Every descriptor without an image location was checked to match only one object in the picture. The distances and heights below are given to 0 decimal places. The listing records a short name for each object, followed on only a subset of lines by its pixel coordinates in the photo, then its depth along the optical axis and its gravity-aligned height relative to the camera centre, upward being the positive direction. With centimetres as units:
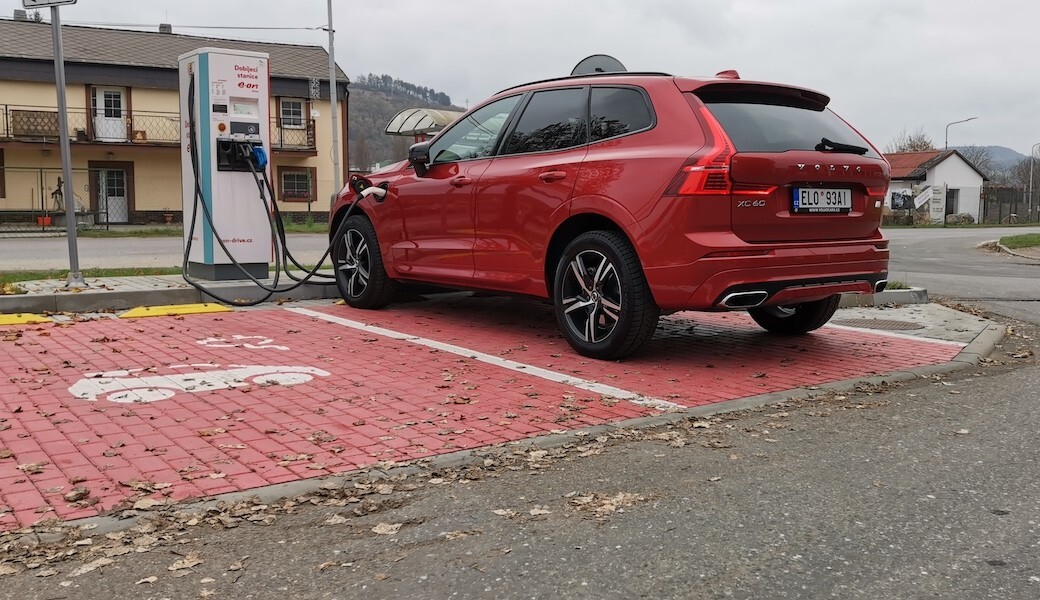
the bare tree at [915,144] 8144 +598
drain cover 769 -98
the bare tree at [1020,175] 7581 +306
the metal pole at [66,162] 838 +49
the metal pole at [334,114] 3391 +369
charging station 902 +55
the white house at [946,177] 6100 +226
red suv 540 +6
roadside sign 789 +184
